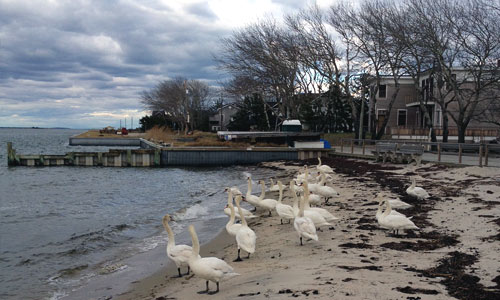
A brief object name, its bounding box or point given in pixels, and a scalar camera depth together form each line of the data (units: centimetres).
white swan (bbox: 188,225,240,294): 720
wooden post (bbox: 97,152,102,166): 4358
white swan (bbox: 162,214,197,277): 866
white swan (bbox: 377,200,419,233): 982
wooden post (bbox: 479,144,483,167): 2052
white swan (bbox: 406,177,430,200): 1382
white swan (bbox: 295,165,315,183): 2051
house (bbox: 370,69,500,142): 4372
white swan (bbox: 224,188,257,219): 1288
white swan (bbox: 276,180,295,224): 1215
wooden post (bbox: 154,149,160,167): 4369
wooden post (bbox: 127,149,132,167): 4422
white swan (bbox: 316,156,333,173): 2489
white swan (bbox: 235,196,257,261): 920
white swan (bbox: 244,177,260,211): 1504
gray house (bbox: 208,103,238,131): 9804
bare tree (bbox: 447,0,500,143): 3011
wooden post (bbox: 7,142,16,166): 4281
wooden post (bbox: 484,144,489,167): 2062
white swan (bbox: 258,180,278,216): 1472
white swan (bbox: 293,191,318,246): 945
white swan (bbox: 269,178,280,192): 1907
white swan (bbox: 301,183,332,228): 1054
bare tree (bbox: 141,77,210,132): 8656
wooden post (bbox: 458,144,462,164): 2220
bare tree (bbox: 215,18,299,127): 4597
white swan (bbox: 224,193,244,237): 1030
